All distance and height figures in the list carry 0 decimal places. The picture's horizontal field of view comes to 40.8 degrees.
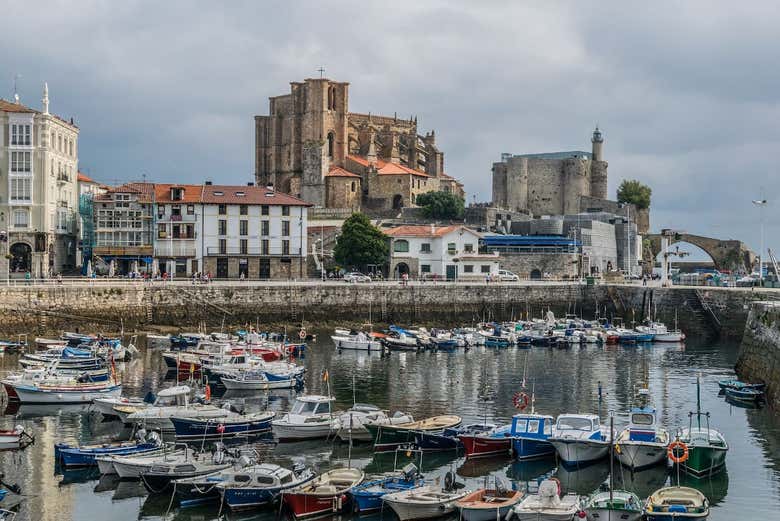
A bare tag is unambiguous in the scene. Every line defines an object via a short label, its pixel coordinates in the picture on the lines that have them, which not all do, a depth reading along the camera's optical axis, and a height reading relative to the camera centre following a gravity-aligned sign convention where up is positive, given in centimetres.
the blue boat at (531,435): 3600 -545
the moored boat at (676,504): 2819 -624
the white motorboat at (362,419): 3844 -527
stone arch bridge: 13488 +331
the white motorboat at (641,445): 3475 -556
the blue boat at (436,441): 3712 -579
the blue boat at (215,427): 3844 -552
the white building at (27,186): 8138 +725
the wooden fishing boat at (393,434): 3750 -560
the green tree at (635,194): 14250 +1146
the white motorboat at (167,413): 3978 -515
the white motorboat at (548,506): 2783 -619
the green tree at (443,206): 11762 +811
